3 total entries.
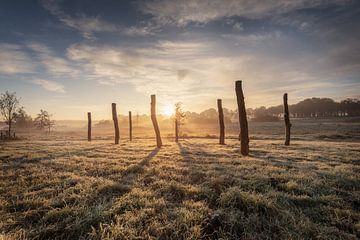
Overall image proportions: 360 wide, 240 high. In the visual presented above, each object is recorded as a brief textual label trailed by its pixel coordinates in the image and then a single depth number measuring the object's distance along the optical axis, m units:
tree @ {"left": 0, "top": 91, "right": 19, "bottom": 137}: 39.91
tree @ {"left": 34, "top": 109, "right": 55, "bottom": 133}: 79.71
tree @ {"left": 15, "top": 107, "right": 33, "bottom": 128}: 103.78
